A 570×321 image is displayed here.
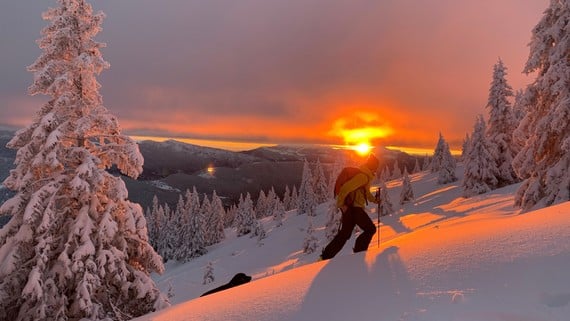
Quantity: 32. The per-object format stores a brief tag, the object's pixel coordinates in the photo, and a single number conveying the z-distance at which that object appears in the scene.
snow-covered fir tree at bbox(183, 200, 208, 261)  69.88
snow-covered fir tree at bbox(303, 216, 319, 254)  45.08
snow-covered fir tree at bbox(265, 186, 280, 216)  109.51
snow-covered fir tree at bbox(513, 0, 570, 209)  13.36
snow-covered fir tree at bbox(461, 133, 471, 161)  77.62
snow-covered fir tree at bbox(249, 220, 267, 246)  66.30
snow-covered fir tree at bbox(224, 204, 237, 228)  122.62
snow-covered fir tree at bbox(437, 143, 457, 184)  62.53
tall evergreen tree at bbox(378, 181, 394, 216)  52.79
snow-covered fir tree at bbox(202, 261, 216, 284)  44.08
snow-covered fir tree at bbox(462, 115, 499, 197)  39.53
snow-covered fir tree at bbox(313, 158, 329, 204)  95.88
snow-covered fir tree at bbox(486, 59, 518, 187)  38.66
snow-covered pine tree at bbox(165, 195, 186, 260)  71.94
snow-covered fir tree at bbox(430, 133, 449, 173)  81.11
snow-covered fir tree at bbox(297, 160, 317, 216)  76.62
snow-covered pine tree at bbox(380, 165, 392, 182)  127.68
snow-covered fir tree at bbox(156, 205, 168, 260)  73.75
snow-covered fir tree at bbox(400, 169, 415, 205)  57.99
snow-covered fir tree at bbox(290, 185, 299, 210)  108.59
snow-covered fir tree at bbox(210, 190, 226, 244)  82.94
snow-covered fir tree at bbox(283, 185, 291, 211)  113.25
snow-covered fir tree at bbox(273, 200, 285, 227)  79.32
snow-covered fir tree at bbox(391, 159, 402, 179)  126.69
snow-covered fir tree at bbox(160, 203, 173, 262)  72.44
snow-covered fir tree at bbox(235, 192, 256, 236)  76.69
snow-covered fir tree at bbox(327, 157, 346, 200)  69.56
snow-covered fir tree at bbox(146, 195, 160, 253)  82.62
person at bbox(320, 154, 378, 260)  7.64
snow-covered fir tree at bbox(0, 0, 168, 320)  9.97
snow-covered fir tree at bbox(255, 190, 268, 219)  114.12
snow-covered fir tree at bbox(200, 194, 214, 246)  79.01
